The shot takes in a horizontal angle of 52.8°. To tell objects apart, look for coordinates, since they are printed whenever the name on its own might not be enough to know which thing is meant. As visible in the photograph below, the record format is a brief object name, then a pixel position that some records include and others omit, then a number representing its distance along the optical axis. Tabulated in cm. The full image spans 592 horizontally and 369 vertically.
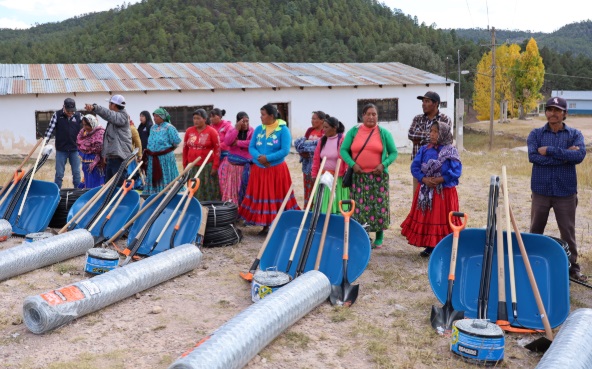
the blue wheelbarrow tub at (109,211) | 615
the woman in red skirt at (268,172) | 626
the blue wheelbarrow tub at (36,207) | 644
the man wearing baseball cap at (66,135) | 798
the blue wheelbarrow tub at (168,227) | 568
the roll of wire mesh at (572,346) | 300
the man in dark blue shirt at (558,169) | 471
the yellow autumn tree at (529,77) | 4553
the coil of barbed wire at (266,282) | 424
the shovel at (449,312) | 391
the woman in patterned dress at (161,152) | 715
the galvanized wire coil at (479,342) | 338
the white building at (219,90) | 1620
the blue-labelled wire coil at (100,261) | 494
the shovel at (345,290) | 440
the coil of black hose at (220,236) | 602
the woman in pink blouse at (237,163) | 690
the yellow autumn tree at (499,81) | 4469
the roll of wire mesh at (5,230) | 616
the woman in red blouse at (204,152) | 693
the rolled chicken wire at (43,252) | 488
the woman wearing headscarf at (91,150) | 729
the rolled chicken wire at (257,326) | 310
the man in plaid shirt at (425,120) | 561
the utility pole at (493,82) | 2527
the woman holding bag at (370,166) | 573
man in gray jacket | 693
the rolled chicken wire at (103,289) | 382
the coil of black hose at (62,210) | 664
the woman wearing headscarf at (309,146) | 659
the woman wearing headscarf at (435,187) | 524
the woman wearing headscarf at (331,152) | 606
